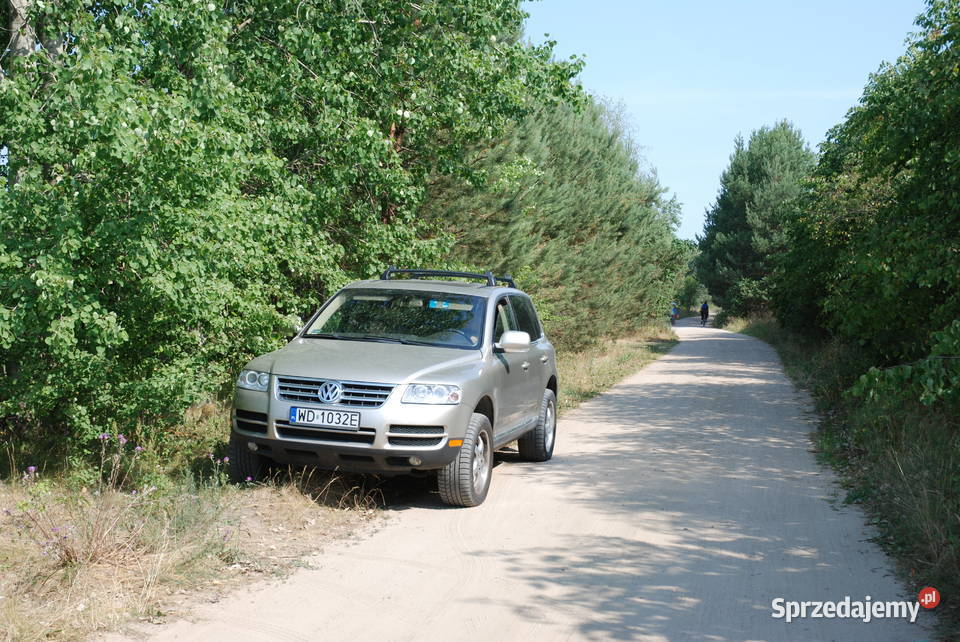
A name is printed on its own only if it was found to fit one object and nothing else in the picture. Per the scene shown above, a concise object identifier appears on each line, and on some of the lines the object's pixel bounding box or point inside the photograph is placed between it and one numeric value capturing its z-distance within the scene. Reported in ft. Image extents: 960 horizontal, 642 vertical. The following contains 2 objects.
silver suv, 22.09
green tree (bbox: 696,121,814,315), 182.09
